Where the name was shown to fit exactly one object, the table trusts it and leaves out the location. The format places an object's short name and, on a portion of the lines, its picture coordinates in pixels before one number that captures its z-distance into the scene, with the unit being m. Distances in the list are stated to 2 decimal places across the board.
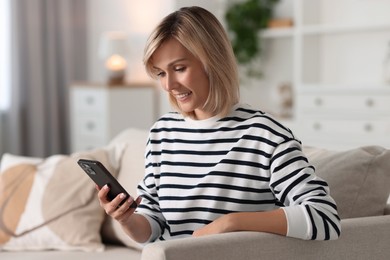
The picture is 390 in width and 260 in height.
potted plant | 5.66
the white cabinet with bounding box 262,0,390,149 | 4.83
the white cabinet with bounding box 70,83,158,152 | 5.84
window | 6.02
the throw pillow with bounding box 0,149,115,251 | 2.68
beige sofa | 1.69
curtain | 6.11
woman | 1.72
